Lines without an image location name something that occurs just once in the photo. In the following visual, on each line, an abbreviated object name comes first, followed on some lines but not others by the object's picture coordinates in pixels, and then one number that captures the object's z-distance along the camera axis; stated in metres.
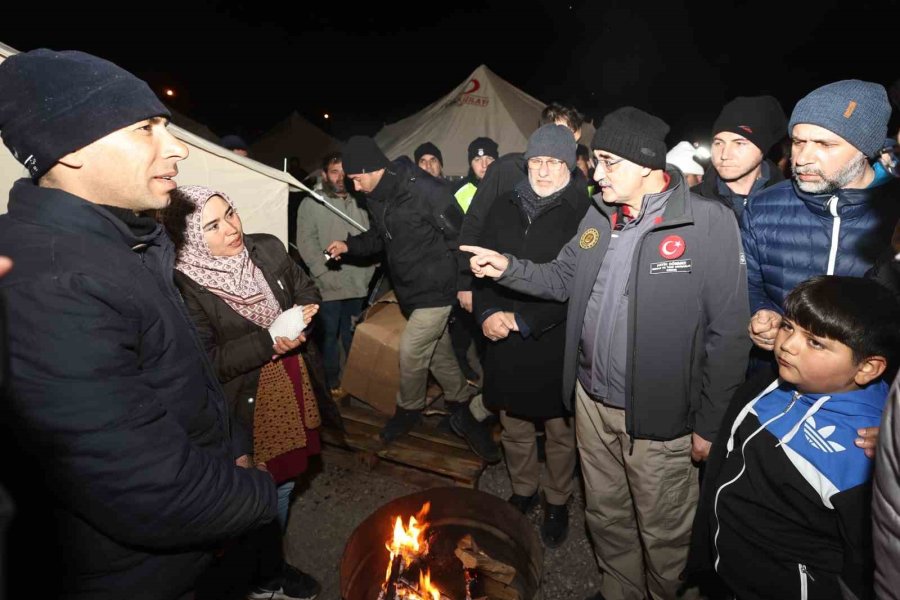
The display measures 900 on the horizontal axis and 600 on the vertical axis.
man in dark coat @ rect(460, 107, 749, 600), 2.20
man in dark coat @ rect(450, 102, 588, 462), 3.82
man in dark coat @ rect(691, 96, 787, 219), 2.99
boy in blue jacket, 1.56
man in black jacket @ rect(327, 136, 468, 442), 4.18
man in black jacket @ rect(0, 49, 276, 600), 1.14
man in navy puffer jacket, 2.07
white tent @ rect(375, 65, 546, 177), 9.55
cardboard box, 4.41
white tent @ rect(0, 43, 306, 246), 2.99
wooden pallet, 3.82
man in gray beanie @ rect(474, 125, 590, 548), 3.13
